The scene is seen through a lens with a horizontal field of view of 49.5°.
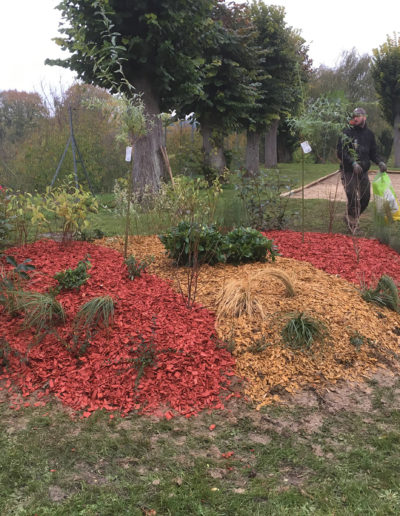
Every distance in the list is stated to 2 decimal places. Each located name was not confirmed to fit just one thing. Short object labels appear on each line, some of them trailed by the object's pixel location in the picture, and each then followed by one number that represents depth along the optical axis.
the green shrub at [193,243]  4.46
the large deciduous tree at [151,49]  8.47
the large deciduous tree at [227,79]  12.43
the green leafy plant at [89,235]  5.83
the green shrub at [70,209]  4.94
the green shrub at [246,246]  4.66
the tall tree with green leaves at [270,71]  14.95
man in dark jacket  6.64
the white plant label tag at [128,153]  4.47
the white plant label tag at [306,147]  5.16
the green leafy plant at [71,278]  3.83
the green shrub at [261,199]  6.77
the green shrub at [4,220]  4.89
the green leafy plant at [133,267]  4.24
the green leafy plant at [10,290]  3.51
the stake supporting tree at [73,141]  10.78
